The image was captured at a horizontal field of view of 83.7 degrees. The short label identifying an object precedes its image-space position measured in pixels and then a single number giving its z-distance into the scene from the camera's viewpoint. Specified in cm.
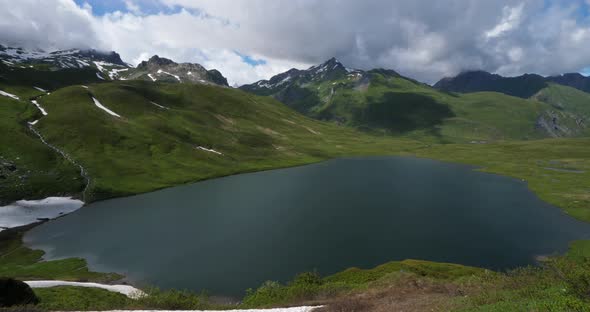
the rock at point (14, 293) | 3282
